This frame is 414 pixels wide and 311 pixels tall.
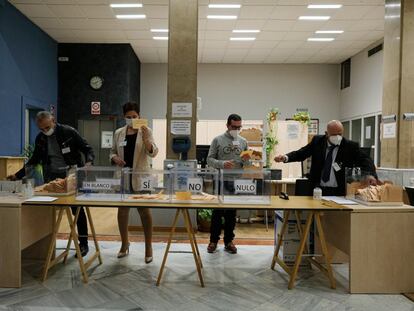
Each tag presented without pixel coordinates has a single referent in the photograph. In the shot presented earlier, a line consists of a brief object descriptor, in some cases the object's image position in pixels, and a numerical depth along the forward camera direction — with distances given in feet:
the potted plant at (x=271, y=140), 24.72
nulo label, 10.69
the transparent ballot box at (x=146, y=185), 10.78
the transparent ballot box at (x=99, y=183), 10.85
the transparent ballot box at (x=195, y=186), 10.69
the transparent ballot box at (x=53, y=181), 11.29
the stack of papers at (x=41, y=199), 10.17
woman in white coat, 12.07
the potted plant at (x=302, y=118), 25.84
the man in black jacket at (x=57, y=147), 12.25
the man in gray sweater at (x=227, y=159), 13.48
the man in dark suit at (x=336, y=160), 12.06
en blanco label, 10.88
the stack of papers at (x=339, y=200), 10.39
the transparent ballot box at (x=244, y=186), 10.61
